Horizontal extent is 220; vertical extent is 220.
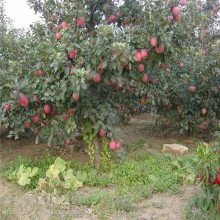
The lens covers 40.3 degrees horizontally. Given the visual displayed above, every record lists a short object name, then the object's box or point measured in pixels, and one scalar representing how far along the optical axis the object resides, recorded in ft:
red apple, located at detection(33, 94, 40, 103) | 12.94
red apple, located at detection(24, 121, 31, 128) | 13.52
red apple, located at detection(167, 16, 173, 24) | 12.33
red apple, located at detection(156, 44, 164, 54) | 12.45
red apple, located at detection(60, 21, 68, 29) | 12.85
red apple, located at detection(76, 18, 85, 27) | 12.75
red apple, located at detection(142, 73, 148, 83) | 13.61
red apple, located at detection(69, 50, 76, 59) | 12.16
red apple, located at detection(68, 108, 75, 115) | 12.99
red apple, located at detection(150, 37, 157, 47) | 12.26
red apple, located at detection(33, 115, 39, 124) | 13.46
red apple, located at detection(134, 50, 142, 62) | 12.38
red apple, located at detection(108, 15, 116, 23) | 14.40
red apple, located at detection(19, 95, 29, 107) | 12.64
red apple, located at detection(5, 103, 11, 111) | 13.16
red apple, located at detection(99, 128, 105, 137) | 13.04
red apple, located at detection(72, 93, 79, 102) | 11.91
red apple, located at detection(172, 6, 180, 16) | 12.34
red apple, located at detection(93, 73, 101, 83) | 12.06
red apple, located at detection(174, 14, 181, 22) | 12.50
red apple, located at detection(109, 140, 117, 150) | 13.08
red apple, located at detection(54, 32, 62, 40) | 12.80
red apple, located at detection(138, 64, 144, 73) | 13.13
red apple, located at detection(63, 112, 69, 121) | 13.15
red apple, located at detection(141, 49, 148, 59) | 12.43
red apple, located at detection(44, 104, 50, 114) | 13.16
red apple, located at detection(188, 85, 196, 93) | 18.44
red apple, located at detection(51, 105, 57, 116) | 13.57
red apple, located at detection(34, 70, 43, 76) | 13.35
